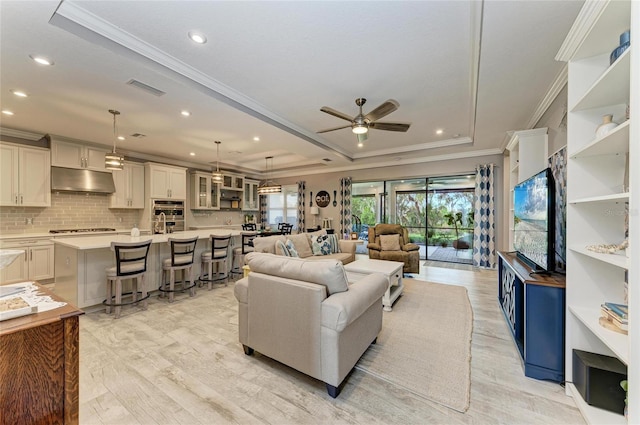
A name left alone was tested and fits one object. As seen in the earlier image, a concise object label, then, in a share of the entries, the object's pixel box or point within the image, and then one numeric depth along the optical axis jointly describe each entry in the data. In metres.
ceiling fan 2.81
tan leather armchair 5.03
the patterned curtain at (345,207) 7.65
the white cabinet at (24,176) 4.30
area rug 1.94
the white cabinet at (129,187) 5.66
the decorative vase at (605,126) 1.62
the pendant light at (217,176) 5.51
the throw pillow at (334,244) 5.20
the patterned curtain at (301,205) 8.63
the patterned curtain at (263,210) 9.56
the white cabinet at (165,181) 6.05
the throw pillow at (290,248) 3.94
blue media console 1.99
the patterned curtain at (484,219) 5.75
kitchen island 3.23
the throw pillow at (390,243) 5.29
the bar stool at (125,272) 3.20
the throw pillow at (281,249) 3.88
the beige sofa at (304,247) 4.01
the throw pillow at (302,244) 4.70
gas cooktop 4.92
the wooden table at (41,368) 1.11
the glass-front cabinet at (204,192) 7.18
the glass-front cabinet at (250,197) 8.62
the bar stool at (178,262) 3.79
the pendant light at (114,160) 3.66
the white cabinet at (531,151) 3.32
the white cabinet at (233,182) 7.87
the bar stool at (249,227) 7.72
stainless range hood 4.81
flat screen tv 2.21
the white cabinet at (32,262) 4.22
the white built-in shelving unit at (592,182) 1.59
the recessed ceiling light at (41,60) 2.40
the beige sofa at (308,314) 1.82
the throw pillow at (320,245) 4.95
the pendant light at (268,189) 6.99
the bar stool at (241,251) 5.07
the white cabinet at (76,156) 4.82
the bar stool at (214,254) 4.35
